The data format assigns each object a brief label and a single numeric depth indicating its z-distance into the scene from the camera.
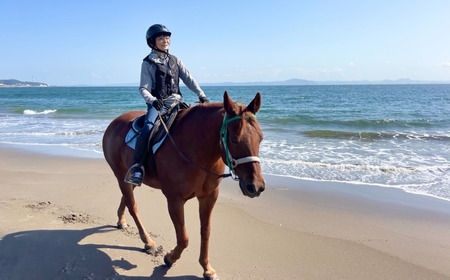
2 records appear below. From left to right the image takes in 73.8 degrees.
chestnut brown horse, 2.43
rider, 3.49
